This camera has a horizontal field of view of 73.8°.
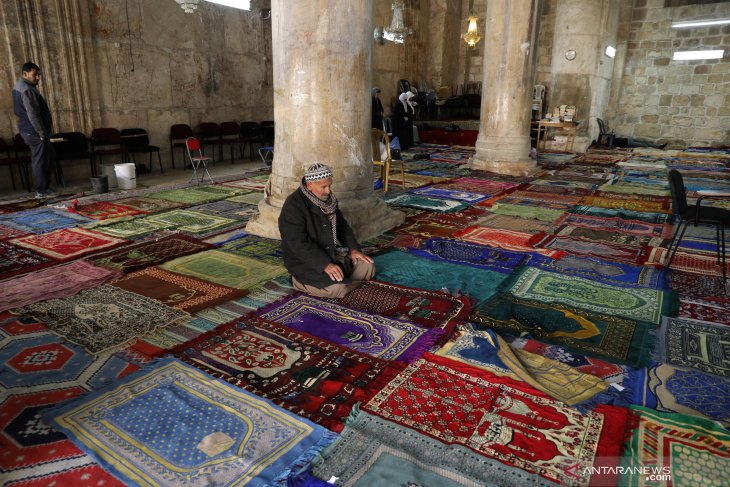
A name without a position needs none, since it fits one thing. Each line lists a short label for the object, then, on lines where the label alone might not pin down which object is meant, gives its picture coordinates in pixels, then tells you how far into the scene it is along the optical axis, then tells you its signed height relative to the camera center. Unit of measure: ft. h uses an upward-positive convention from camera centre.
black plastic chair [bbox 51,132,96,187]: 24.57 -1.69
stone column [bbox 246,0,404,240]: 15.07 +0.47
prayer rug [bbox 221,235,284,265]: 14.80 -4.12
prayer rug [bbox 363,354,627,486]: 6.79 -4.51
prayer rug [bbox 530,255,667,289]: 13.37 -4.26
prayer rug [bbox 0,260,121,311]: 11.71 -4.24
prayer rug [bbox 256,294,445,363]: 9.66 -4.39
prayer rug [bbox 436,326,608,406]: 8.30 -4.45
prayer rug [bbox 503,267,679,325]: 11.50 -4.33
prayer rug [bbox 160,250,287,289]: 13.13 -4.23
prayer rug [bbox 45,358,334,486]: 6.47 -4.52
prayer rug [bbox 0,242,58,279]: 13.50 -4.16
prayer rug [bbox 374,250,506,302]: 12.75 -4.28
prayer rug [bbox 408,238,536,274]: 14.68 -4.21
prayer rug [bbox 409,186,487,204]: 23.53 -3.68
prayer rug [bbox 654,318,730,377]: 9.22 -4.41
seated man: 11.55 -2.99
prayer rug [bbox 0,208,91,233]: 17.64 -3.92
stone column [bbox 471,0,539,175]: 28.94 +1.96
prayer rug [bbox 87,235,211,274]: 14.14 -4.16
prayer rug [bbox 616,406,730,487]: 6.38 -4.49
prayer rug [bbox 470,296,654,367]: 9.70 -4.42
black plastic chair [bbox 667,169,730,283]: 13.10 -2.41
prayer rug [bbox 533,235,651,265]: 15.47 -4.17
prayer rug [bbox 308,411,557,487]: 6.37 -4.57
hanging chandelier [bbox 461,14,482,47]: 42.25 +7.29
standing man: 21.01 -0.41
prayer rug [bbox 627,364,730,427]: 7.86 -4.49
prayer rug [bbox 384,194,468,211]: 21.57 -3.77
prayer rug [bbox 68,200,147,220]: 19.38 -3.83
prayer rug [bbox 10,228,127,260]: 15.08 -4.07
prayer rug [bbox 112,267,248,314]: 11.65 -4.29
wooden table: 40.26 -0.72
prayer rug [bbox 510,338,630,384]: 8.86 -4.47
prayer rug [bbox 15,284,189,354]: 9.95 -4.35
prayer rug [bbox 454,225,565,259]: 16.12 -4.11
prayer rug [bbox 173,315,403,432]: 8.00 -4.47
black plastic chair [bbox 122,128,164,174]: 27.78 -1.44
